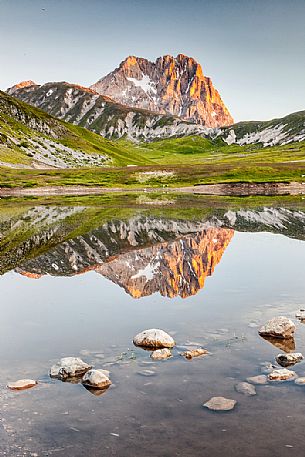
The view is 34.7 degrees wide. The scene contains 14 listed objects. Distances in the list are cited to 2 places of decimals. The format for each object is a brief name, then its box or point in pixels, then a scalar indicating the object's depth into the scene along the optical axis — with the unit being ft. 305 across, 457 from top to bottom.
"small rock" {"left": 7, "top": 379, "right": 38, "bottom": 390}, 56.13
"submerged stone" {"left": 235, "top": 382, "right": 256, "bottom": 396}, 54.08
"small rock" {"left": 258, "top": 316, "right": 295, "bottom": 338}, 72.69
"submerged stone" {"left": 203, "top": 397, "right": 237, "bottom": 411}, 50.30
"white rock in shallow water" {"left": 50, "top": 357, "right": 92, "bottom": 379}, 59.57
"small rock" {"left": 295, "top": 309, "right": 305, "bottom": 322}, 81.96
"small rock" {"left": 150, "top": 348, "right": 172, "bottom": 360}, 65.39
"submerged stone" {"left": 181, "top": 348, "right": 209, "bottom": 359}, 65.45
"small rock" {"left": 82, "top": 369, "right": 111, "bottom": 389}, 56.75
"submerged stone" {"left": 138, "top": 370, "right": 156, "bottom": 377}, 60.13
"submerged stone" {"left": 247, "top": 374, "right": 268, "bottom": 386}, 56.49
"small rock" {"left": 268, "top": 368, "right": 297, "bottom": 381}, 57.26
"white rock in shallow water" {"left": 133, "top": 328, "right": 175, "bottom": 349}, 69.41
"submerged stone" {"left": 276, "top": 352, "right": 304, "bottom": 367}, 62.08
